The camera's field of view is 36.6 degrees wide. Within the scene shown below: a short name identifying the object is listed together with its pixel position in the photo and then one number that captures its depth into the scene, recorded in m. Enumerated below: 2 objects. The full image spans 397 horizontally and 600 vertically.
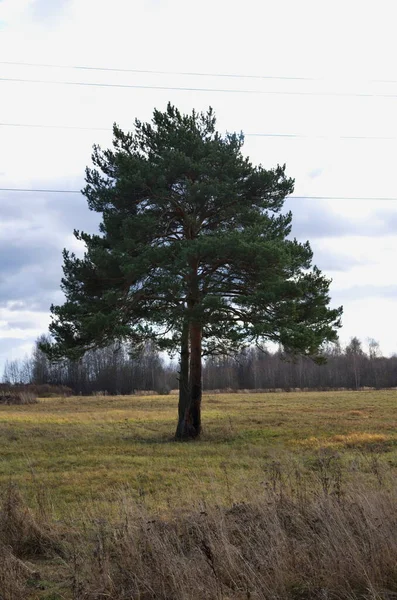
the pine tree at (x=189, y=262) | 19.70
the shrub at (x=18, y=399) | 53.42
